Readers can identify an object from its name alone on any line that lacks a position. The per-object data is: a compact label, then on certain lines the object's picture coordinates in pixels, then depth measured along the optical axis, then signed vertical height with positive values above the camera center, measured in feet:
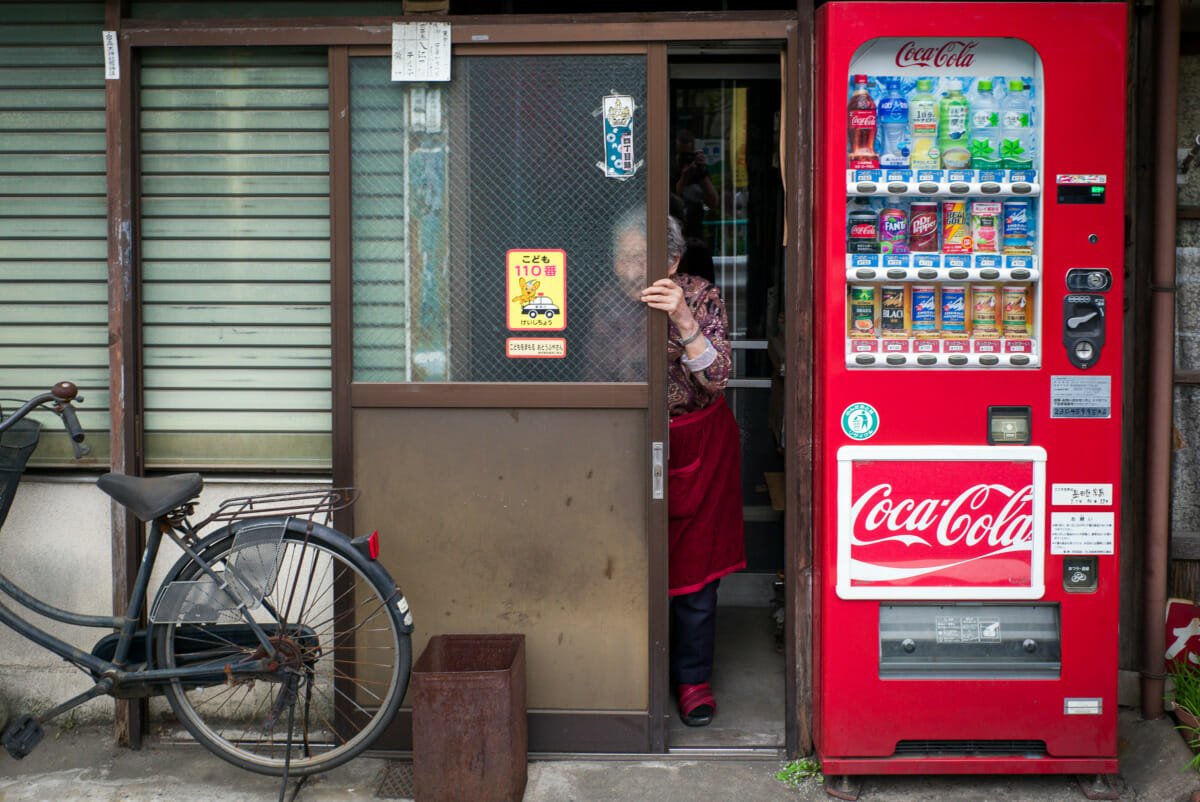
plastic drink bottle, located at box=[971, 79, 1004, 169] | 11.90 +2.55
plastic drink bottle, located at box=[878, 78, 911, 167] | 11.78 +2.63
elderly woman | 13.58 -1.86
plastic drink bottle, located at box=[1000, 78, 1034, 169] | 11.86 +2.61
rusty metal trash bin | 11.53 -4.39
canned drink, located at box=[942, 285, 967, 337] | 12.09 +0.47
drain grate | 12.36 -5.37
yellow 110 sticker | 12.89 +0.81
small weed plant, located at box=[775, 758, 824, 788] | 12.60 -5.28
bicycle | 11.86 -3.32
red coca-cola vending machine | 11.68 -0.36
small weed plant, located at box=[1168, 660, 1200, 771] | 12.82 -4.42
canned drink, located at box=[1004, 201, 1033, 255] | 11.94 +1.47
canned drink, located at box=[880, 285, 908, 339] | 12.07 +0.46
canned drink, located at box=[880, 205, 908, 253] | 11.93 +1.44
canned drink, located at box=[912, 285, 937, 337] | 11.98 +0.48
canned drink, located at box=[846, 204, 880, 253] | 11.87 +1.41
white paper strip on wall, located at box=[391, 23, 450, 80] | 12.63 +3.74
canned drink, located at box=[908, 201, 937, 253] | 11.96 +1.47
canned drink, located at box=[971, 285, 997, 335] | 12.04 +0.52
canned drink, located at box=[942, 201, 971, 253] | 12.02 +1.47
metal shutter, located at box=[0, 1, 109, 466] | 13.66 +1.90
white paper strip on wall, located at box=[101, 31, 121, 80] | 13.00 +3.74
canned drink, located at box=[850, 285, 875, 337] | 12.06 +0.48
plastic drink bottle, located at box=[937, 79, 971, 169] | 11.86 +2.64
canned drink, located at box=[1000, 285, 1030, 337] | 11.98 +0.49
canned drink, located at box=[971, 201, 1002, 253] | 12.04 +1.41
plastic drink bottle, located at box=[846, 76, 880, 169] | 11.68 +2.59
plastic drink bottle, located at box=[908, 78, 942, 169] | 11.82 +2.63
